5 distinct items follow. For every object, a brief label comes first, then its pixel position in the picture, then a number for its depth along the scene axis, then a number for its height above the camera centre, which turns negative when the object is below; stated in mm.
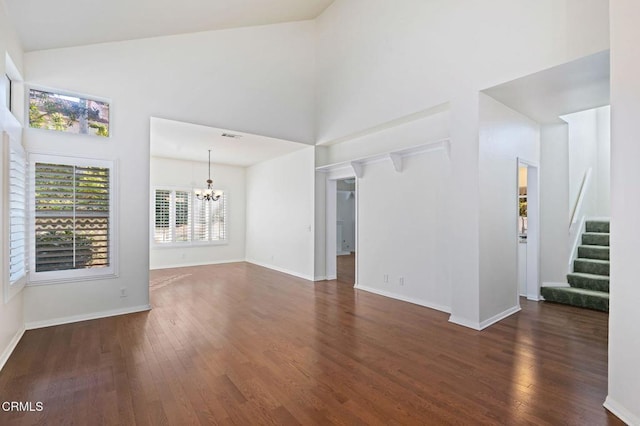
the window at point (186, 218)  8016 -161
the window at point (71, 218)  3791 -84
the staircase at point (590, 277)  4527 -1007
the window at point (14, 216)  2963 -46
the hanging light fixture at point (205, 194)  8102 +509
